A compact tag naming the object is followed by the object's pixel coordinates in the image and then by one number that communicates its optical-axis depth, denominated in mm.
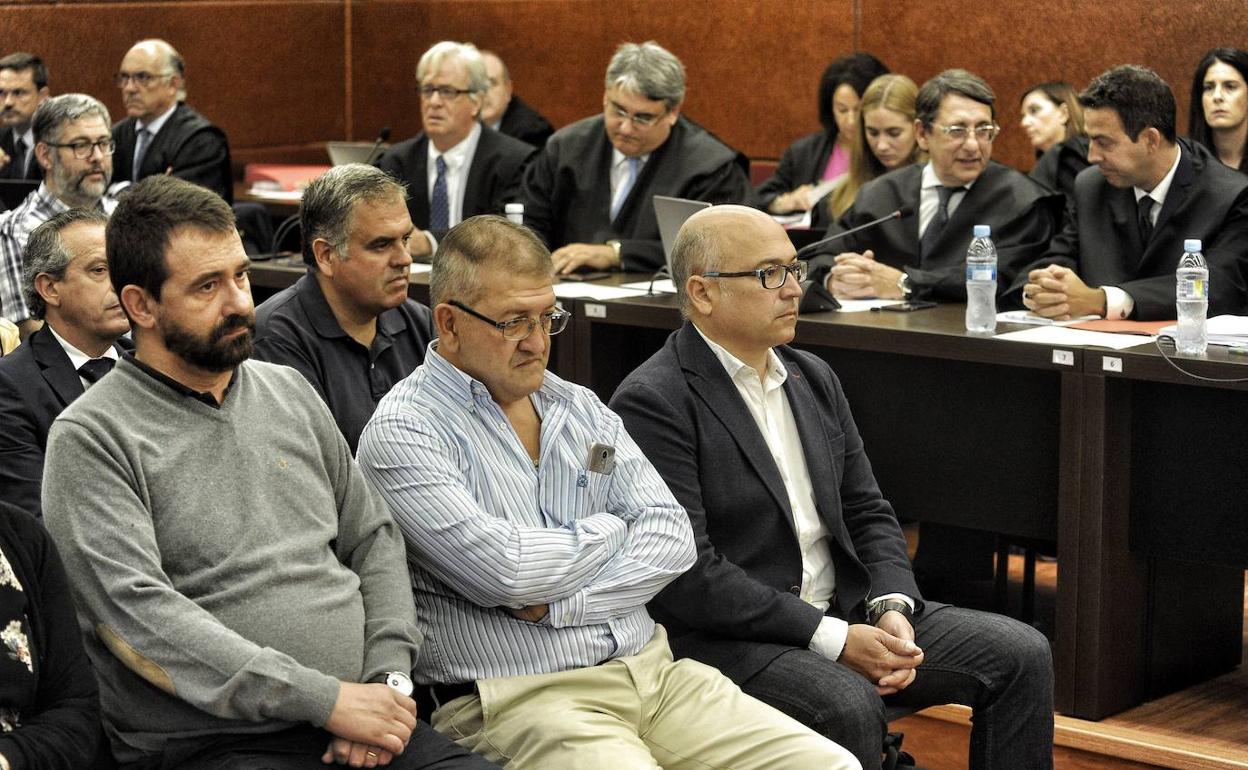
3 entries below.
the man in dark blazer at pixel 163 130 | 6102
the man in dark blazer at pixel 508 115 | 6789
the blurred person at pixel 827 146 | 5695
